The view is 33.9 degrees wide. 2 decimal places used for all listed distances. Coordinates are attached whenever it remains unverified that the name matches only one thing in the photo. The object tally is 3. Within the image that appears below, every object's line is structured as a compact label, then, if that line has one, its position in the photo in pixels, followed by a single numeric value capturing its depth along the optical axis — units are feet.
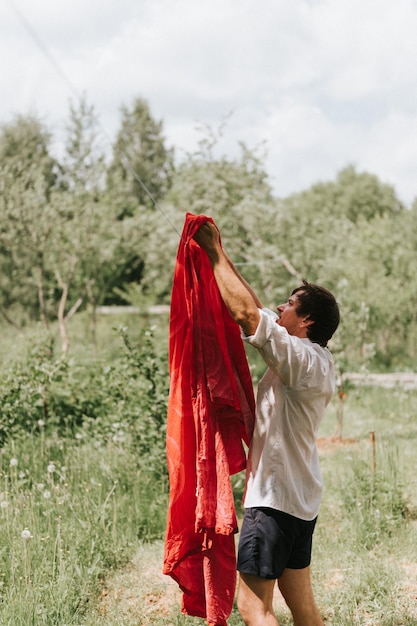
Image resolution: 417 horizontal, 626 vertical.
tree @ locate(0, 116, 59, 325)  44.09
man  7.71
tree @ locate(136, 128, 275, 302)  47.96
